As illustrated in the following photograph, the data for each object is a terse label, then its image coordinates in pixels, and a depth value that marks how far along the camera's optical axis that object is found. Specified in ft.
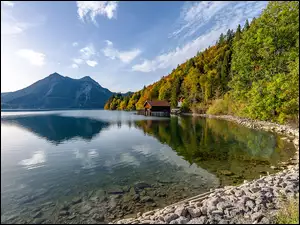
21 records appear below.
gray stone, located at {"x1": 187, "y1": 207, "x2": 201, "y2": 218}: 23.07
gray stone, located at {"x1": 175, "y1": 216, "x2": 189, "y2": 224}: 21.74
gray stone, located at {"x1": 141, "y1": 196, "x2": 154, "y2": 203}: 30.55
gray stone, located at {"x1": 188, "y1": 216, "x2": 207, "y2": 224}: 21.71
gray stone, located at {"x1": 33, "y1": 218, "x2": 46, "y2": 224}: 24.98
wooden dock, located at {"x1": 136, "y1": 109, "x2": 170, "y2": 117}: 265.99
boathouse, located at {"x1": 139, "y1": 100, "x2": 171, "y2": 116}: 295.60
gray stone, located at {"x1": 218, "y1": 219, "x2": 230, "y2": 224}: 21.20
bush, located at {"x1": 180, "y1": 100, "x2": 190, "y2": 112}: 283.59
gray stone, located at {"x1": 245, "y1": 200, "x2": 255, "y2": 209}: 23.79
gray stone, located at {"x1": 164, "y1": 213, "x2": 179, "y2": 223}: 22.24
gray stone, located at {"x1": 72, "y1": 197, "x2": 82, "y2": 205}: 30.07
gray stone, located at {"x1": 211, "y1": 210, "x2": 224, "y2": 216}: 22.86
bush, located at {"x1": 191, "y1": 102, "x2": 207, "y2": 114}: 243.03
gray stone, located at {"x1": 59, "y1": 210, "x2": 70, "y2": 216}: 26.71
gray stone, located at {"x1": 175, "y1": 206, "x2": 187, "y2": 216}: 23.37
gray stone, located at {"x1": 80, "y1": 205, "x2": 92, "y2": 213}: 27.40
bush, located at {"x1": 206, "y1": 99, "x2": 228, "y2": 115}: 192.85
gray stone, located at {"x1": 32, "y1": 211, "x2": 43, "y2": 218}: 26.13
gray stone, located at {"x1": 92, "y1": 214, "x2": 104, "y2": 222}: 25.46
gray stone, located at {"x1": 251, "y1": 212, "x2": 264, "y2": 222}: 20.98
